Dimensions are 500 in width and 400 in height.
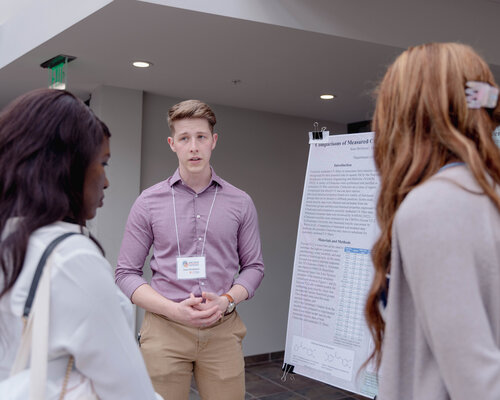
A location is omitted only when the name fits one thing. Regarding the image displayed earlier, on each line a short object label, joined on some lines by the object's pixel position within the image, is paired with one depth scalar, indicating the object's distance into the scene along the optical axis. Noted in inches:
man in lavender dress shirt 81.0
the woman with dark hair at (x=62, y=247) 35.7
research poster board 78.7
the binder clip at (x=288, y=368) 85.3
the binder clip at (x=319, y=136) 87.4
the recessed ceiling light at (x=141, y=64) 139.2
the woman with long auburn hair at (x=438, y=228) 32.6
